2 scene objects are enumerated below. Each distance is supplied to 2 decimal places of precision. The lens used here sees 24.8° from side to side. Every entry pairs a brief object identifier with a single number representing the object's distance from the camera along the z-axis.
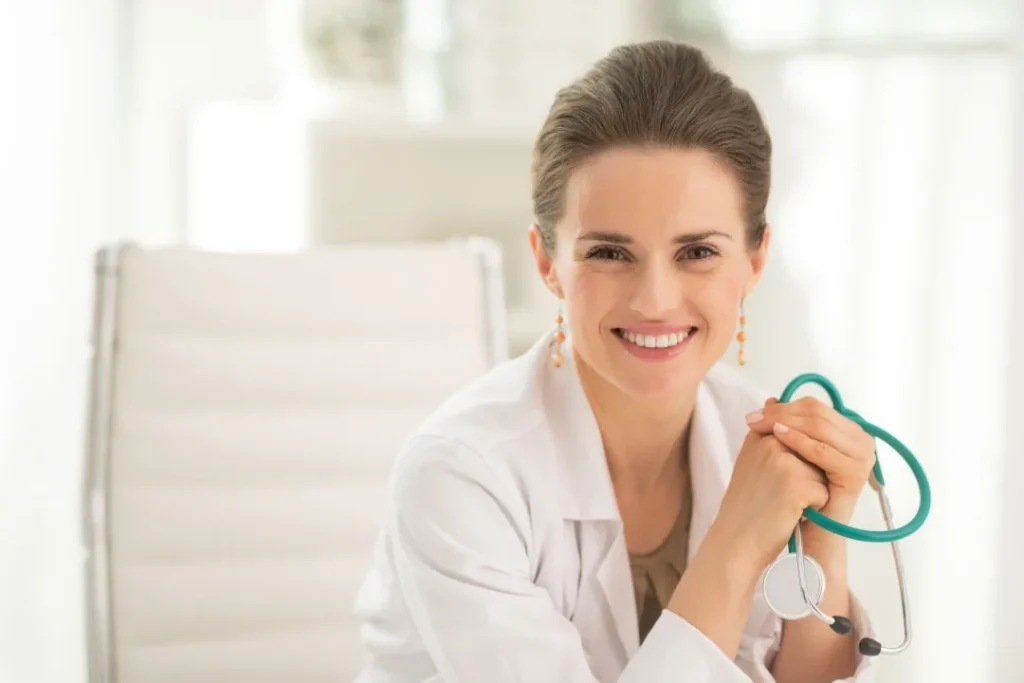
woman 1.57
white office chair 1.82
